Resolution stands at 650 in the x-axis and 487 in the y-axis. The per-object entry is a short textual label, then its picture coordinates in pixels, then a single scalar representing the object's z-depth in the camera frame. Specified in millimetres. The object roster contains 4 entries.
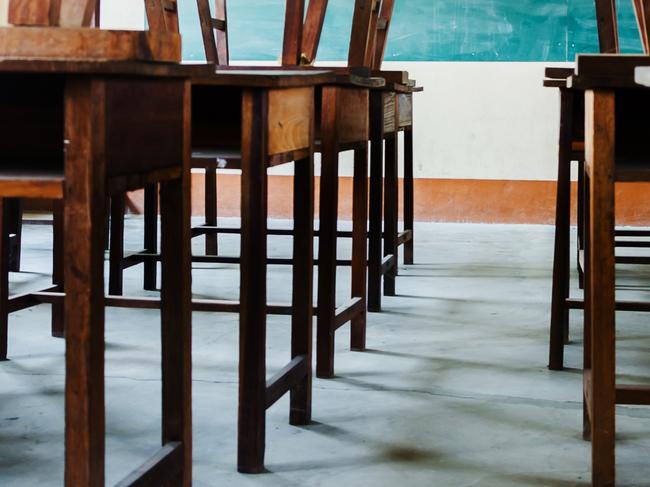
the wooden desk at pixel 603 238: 1690
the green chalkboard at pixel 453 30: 5855
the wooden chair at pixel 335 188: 2488
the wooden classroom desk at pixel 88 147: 1184
